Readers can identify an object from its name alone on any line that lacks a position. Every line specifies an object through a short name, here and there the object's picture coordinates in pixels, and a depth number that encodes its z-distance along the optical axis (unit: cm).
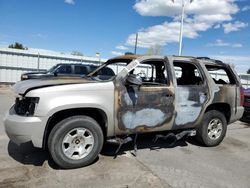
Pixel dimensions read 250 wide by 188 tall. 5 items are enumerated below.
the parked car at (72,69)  928
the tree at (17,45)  3890
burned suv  285
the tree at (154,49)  3291
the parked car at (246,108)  661
